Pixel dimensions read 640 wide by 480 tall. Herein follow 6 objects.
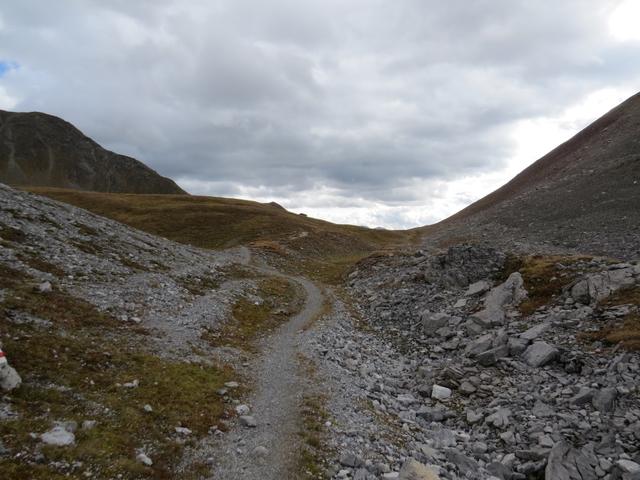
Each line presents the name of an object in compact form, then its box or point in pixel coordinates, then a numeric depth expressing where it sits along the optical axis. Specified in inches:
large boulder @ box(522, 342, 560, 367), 902.4
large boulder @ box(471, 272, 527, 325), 1195.3
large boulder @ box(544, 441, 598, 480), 560.1
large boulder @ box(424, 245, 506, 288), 1566.2
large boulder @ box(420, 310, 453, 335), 1280.1
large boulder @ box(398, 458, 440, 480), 495.5
